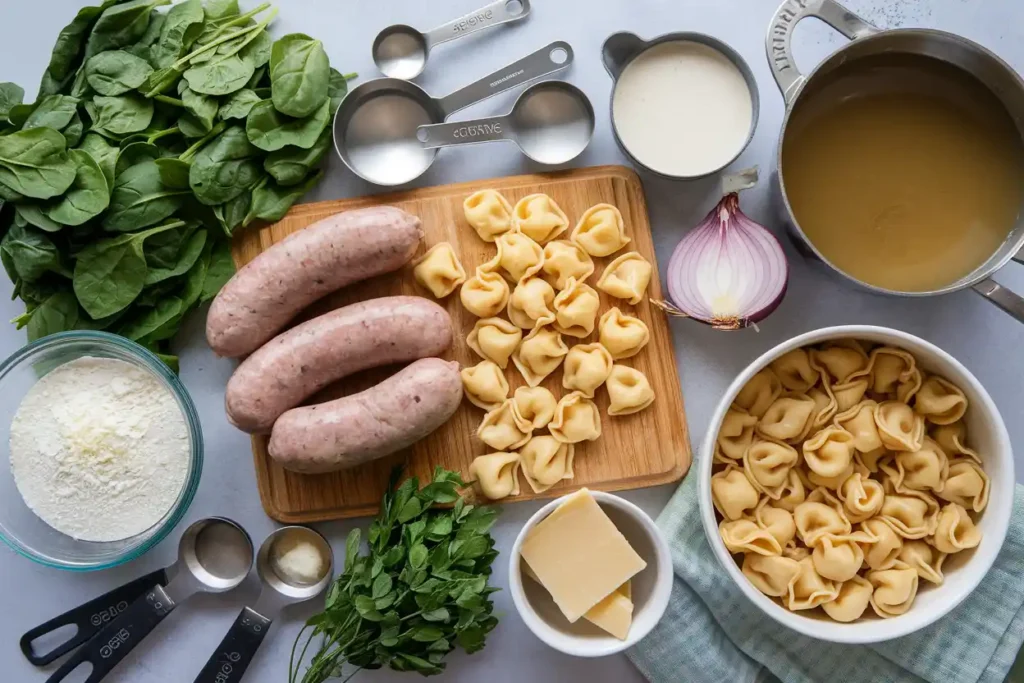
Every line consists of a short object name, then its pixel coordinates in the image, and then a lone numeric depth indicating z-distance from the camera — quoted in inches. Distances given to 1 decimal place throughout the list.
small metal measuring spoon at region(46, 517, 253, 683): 28.2
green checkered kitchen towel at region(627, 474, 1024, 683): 27.3
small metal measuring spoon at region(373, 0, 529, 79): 28.6
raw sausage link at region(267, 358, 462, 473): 26.3
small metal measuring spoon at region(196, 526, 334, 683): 28.1
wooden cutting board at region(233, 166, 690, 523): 28.1
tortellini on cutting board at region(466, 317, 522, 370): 27.7
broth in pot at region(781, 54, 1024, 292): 26.4
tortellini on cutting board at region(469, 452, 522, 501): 27.5
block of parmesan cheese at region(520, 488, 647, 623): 26.1
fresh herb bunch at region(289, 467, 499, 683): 25.4
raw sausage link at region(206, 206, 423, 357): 26.7
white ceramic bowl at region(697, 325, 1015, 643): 25.2
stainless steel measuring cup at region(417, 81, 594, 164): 28.1
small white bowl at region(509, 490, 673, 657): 26.0
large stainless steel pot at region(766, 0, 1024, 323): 25.2
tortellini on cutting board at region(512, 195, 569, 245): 27.9
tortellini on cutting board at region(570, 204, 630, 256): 27.7
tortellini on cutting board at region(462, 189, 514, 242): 27.9
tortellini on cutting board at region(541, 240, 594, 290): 27.8
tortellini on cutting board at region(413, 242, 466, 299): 27.8
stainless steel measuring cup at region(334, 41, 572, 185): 28.3
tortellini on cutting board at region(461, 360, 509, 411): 27.6
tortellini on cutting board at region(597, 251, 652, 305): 27.7
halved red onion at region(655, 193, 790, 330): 27.3
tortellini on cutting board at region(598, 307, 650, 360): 27.6
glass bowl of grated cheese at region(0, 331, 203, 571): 27.0
